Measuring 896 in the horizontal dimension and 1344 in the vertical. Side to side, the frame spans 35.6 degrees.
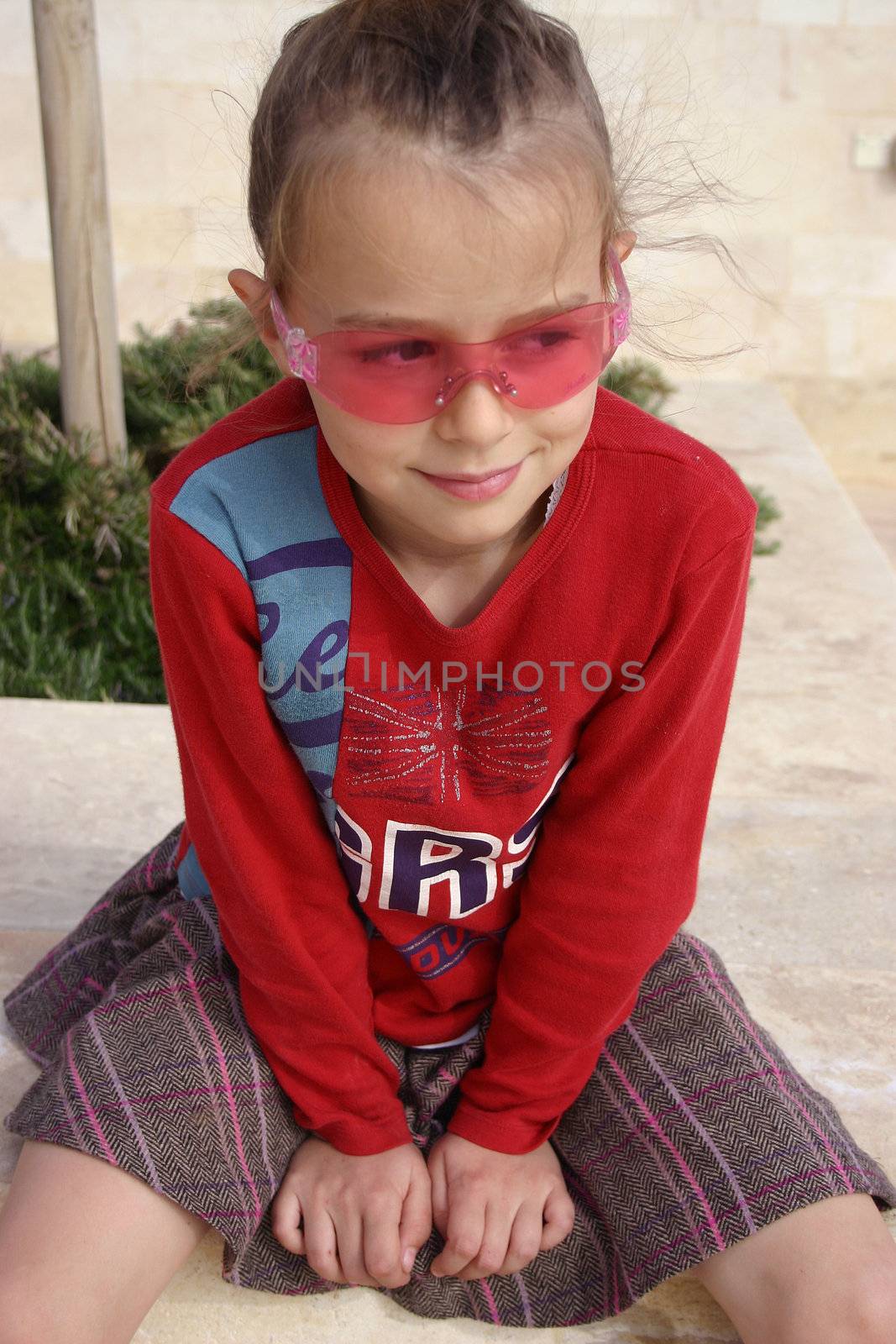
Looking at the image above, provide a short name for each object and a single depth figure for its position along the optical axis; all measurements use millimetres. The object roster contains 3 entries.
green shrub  3525
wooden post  3521
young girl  1396
